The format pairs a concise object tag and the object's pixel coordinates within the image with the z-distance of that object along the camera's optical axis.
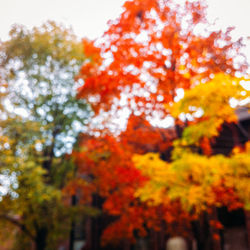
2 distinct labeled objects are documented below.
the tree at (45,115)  16.02
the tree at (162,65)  11.05
